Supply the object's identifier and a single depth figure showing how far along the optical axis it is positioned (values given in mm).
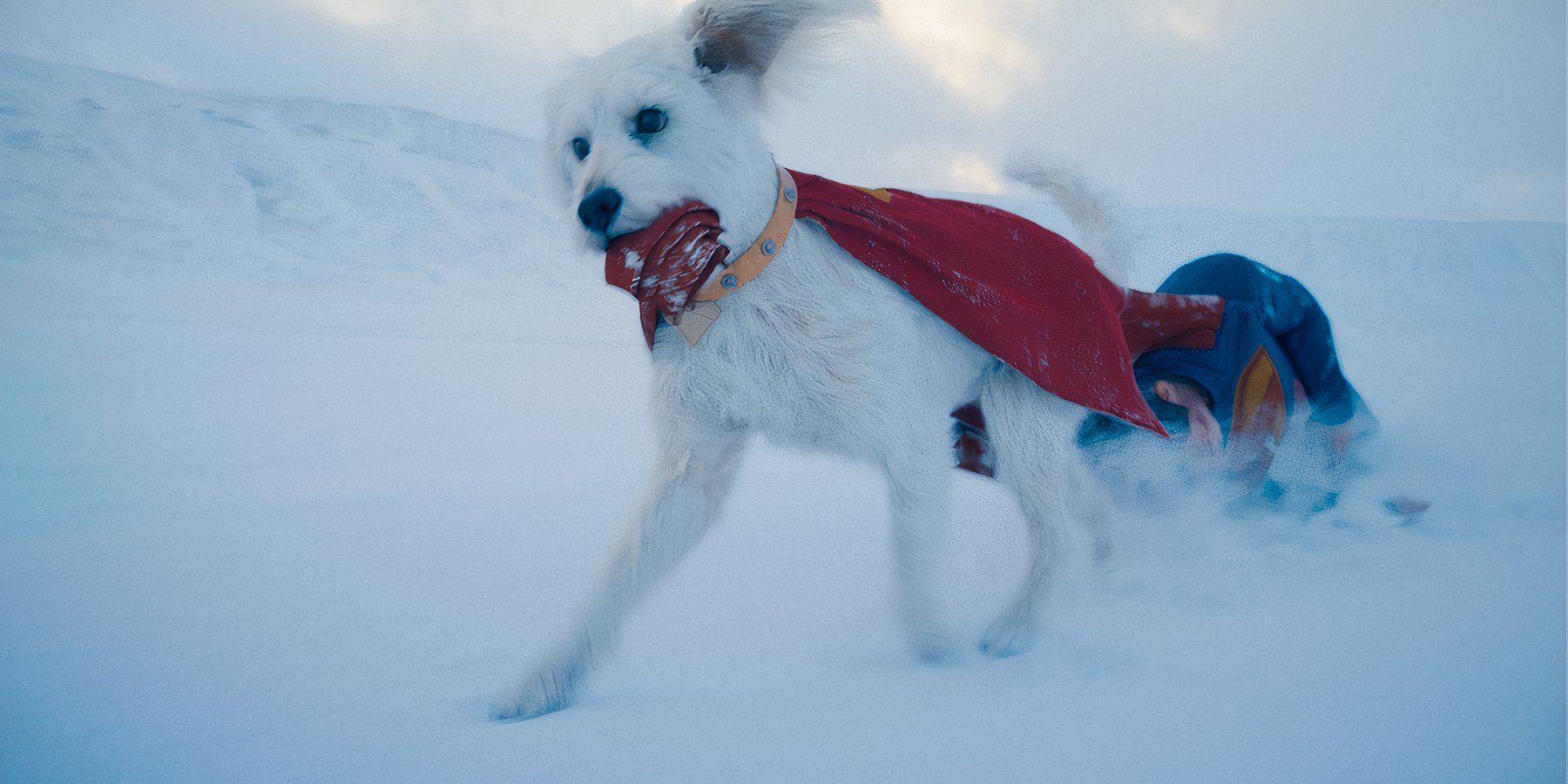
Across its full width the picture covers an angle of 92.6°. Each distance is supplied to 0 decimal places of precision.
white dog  837
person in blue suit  1248
